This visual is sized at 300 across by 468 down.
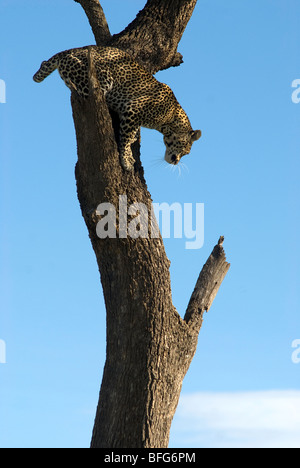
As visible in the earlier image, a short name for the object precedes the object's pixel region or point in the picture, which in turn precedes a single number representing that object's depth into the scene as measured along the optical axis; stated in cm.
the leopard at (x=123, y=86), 1398
